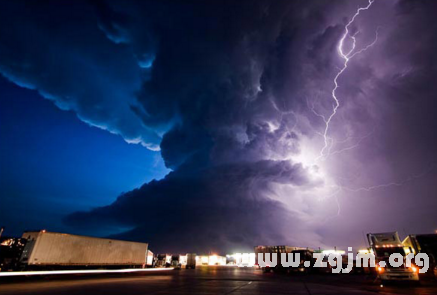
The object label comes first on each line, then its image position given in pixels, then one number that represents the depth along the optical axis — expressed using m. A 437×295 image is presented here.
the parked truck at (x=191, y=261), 54.12
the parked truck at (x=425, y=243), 21.62
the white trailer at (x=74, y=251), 20.68
